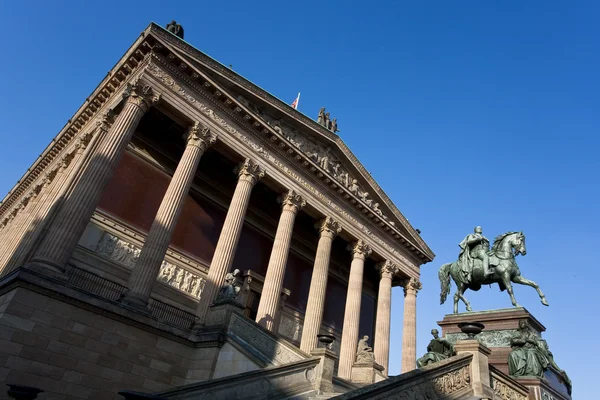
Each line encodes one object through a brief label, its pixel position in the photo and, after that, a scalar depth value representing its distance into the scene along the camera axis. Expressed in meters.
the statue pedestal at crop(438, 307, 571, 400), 9.84
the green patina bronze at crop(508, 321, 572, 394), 9.42
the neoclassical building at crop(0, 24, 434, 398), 13.77
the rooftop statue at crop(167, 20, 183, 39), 20.12
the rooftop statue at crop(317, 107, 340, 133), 27.89
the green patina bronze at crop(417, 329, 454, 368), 10.09
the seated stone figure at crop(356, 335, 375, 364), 17.22
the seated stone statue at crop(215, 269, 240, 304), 15.38
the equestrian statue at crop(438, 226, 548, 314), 12.46
